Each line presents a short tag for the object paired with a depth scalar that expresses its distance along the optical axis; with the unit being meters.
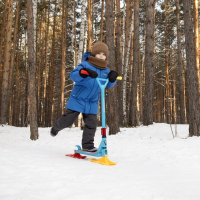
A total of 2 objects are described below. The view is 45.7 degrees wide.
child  4.05
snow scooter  3.65
